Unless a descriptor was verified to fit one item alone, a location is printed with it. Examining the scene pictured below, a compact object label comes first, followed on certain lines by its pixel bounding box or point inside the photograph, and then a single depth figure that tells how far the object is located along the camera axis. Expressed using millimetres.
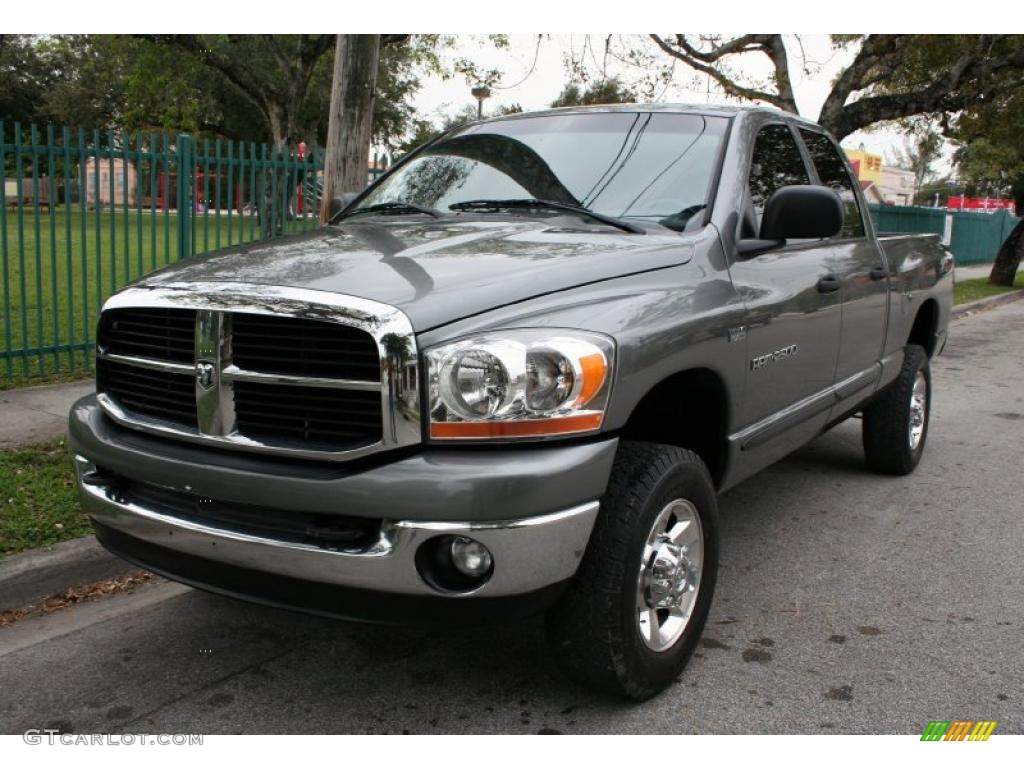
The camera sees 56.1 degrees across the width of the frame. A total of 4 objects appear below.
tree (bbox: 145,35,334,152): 25609
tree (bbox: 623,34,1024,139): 15102
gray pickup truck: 2459
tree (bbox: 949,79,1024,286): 18312
